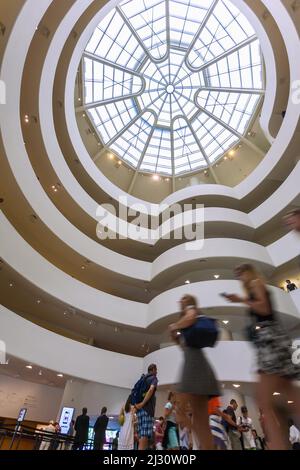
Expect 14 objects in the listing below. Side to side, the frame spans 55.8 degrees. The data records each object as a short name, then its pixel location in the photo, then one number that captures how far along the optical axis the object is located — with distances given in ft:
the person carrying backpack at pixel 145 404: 14.56
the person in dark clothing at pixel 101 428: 24.64
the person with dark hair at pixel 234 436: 19.08
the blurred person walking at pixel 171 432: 15.99
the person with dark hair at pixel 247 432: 23.29
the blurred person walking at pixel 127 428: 16.74
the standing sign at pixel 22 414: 45.11
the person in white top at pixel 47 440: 23.97
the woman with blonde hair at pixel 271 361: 7.76
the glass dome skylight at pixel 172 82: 60.54
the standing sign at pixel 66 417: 42.91
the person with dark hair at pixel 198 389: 7.73
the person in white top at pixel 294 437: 19.62
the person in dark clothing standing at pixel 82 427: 27.77
